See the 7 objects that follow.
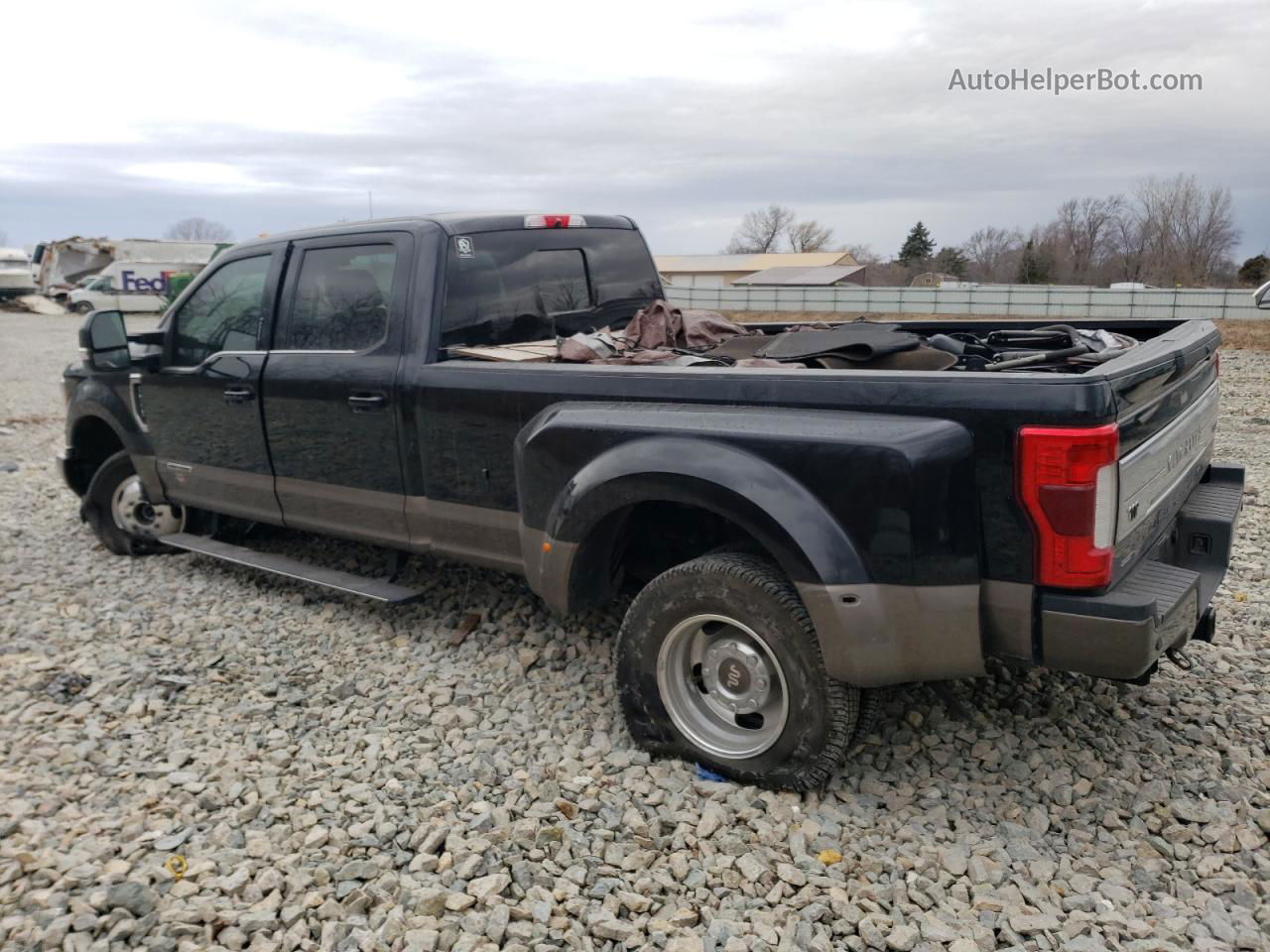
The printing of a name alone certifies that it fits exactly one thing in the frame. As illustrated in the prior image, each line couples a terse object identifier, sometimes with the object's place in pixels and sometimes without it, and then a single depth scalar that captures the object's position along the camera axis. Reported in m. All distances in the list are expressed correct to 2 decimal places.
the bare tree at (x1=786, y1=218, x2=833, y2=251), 76.94
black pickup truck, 2.96
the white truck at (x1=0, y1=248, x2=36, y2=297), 39.91
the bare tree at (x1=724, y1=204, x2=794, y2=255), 76.38
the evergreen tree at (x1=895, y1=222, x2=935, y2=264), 78.50
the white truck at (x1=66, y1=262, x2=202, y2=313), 37.28
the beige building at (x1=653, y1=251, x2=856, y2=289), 61.91
